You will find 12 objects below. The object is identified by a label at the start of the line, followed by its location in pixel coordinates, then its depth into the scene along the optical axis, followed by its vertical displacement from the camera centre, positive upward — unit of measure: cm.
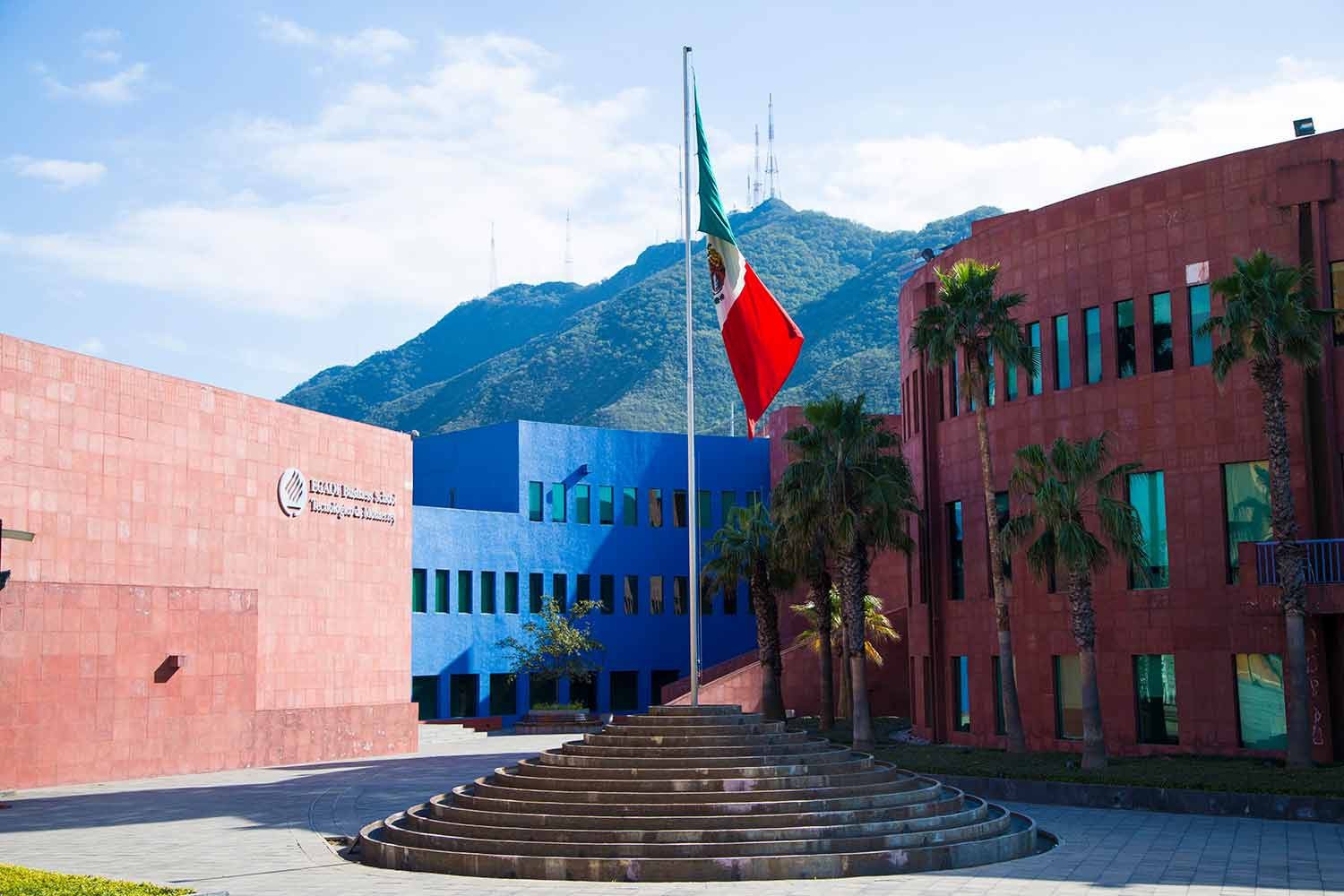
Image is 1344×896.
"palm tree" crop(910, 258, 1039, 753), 3559 +651
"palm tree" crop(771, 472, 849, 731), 4109 +173
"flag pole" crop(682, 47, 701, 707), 2164 +252
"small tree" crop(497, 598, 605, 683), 6275 -167
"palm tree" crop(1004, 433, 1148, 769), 3206 +158
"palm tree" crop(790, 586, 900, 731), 5445 -97
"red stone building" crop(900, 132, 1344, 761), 3244 +374
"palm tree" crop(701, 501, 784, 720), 5116 +127
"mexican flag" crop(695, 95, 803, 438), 2406 +480
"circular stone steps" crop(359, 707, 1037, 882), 1952 -300
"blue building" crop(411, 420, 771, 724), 6219 +269
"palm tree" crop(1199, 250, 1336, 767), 2953 +497
